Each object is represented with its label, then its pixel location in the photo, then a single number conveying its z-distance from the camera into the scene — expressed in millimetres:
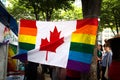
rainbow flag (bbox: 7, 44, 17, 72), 3345
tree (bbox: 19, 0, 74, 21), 7930
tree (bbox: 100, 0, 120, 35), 12310
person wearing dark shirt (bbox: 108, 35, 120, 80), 1866
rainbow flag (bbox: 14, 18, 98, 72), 2545
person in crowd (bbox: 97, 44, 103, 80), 5599
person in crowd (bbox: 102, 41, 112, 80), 4724
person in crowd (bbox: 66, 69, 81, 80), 2604
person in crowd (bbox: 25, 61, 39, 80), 4279
